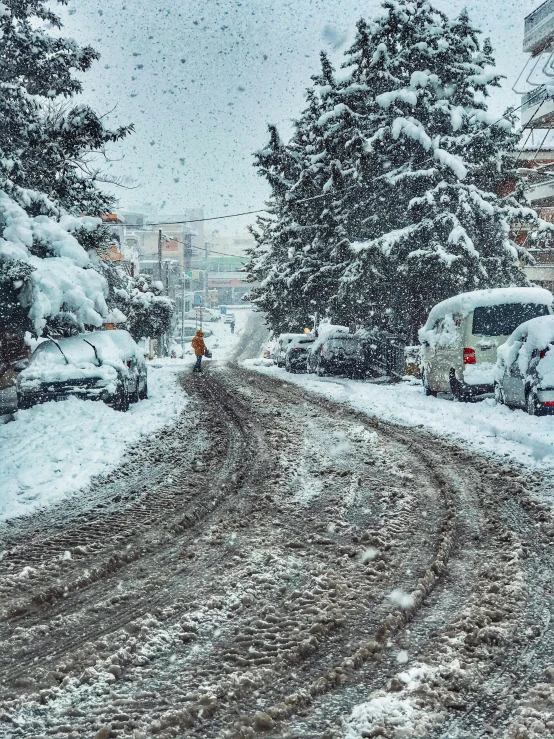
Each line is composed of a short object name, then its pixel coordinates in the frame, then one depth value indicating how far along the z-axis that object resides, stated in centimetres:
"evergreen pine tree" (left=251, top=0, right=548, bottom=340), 2536
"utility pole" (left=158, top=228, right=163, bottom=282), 5090
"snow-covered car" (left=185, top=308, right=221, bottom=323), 10906
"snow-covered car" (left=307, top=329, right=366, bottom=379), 2570
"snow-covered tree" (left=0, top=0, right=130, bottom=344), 1401
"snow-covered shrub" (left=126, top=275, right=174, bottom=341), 2928
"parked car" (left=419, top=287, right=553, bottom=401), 1452
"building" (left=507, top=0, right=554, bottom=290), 4194
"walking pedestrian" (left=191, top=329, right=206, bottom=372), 2831
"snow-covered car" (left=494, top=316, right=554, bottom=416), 1154
